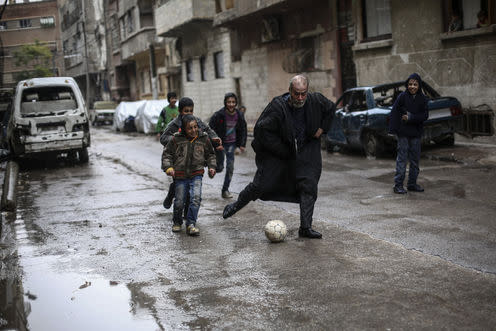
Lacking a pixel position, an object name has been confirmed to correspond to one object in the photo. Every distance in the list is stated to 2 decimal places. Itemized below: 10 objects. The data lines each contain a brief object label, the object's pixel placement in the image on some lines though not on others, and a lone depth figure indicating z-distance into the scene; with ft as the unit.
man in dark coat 20.36
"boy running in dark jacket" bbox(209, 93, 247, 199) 31.07
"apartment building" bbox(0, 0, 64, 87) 234.38
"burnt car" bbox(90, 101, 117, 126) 135.33
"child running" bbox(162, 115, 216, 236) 22.85
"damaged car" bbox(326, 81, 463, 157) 41.29
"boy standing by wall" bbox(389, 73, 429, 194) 29.04
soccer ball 20.74
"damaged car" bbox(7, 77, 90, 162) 49.62
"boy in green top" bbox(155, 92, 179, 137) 36.19
